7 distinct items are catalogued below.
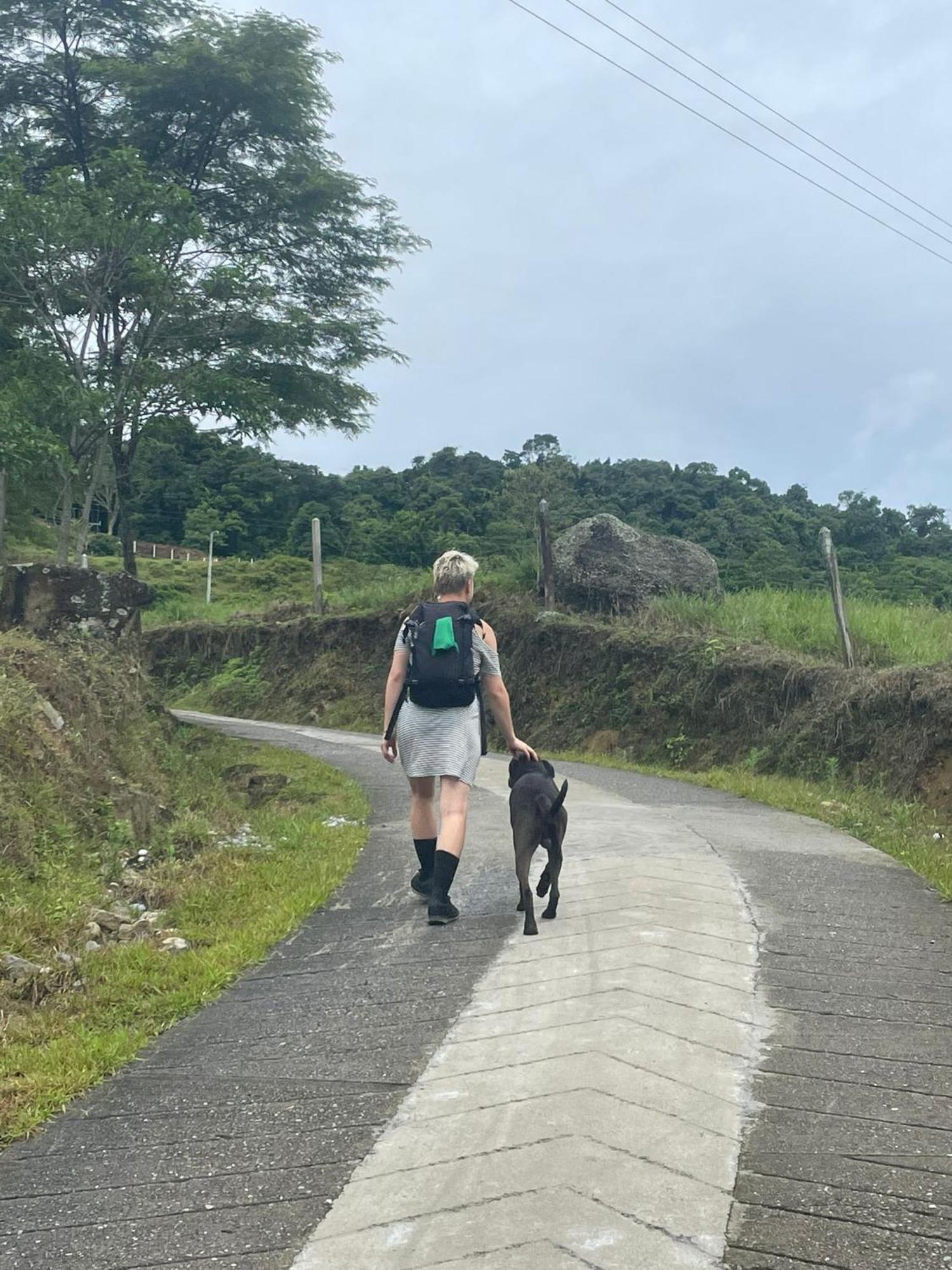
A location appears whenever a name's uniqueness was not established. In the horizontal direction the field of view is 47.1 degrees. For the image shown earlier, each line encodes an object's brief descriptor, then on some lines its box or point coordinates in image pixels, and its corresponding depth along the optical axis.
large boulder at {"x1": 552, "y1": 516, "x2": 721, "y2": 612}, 17.70
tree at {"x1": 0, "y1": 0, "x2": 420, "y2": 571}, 14.58
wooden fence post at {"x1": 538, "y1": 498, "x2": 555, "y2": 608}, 17.42
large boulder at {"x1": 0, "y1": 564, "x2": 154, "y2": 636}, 9.19
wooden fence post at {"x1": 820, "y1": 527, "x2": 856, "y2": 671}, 12.83
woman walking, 5.41
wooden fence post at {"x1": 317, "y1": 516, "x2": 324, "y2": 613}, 23.98
